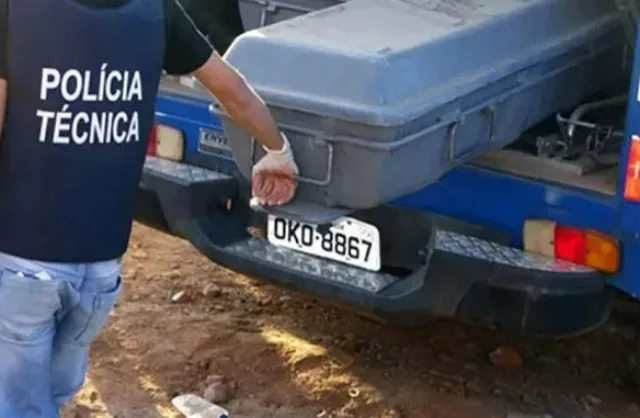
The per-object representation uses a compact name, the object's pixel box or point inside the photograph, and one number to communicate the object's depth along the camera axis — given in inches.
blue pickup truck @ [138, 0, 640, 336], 124.1
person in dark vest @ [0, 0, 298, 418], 99.7
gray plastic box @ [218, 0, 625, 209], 122.0
